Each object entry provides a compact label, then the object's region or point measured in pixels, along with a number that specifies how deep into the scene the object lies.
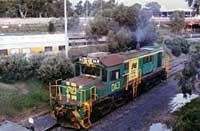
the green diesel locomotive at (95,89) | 14.11
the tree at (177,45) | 34.91
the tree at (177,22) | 54.94
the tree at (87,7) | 73.28
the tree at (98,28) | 28.14
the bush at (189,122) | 8.88
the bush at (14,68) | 16.61
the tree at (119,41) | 25.58
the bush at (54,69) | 16.81
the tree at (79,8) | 77.62
